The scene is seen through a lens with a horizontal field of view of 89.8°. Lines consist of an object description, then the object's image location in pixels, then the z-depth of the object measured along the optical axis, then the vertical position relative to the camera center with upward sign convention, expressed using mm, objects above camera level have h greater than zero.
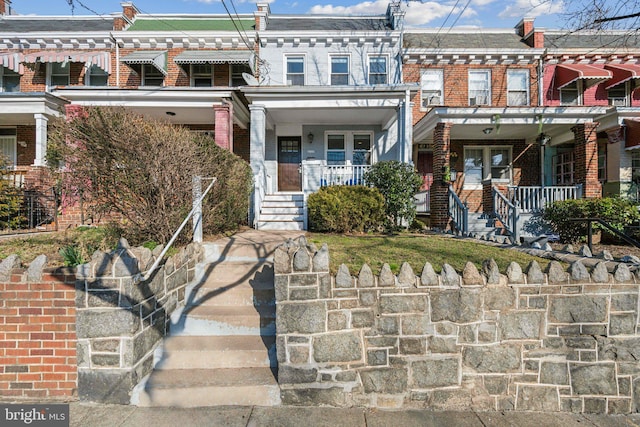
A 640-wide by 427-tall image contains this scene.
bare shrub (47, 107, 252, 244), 4367 +725
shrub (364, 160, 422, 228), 8023 +769
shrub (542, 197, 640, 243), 8422 +89
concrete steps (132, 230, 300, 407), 3055 -1372
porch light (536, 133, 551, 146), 11402 +2806
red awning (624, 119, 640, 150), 10601 +2792
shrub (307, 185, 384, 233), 7215 +210
